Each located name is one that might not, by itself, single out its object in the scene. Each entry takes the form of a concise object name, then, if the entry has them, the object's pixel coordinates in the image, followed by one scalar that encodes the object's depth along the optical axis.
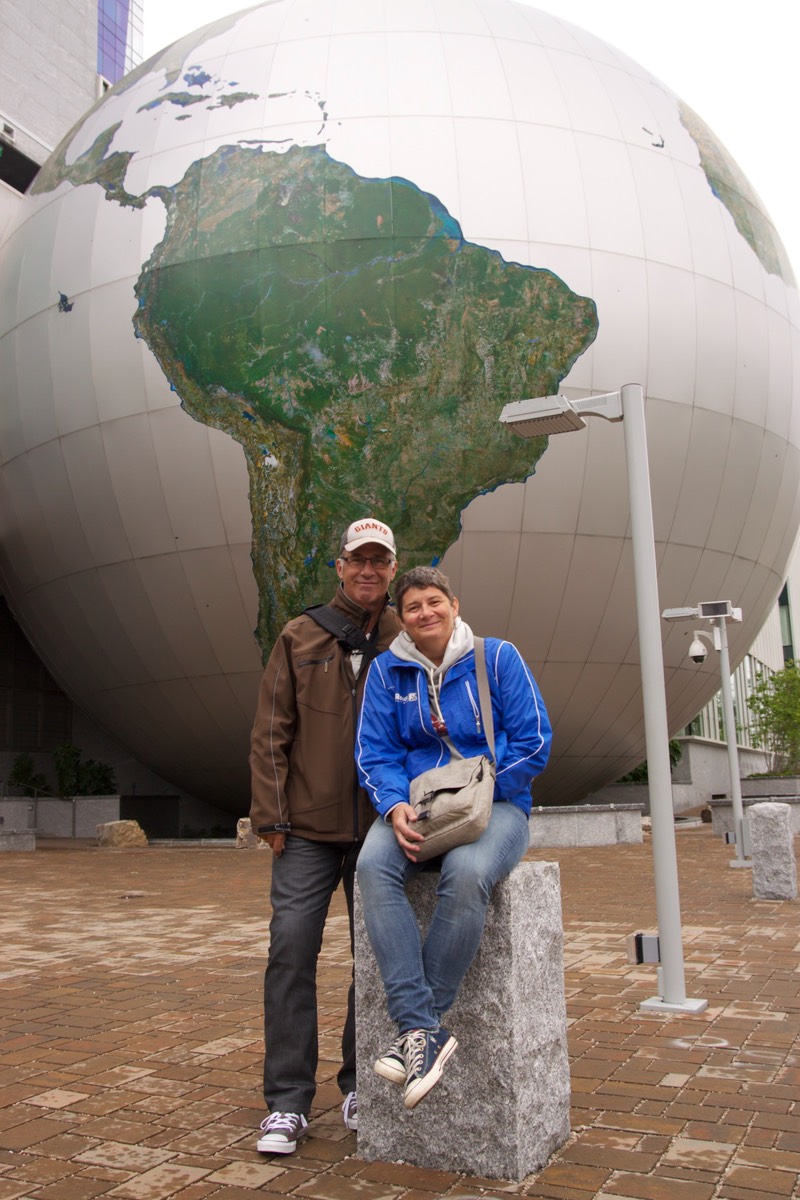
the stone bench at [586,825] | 15.97
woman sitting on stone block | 2.99
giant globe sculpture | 14.69
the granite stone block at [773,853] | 9.05
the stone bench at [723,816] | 19.23
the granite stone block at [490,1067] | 3.10
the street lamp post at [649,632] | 5.23
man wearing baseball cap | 3.51
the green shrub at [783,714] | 36.59
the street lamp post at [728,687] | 12.51
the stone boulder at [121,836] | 17.69
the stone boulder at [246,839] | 16.78
